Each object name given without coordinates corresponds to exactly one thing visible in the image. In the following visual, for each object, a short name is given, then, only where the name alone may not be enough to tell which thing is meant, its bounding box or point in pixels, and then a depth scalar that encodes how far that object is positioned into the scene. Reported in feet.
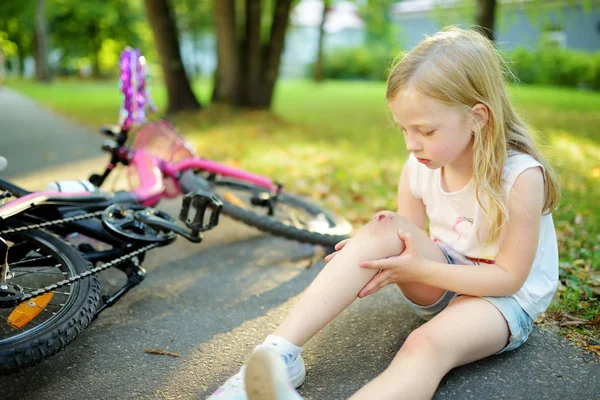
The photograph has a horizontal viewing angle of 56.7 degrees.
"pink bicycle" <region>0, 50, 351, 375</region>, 6.17
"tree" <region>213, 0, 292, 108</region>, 31.35
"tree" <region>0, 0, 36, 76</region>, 93.66
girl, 5.72
